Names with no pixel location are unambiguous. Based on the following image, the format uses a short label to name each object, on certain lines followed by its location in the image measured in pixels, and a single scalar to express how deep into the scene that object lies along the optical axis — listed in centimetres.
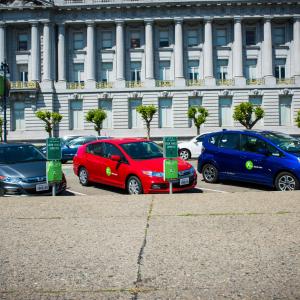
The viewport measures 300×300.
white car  2244
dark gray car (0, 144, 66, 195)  973
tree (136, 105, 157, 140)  4150
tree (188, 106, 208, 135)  4097
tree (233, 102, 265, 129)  4025
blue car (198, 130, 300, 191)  1064
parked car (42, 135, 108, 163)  2356
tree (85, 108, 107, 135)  4206
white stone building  4803
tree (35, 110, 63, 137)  4300
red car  1015
